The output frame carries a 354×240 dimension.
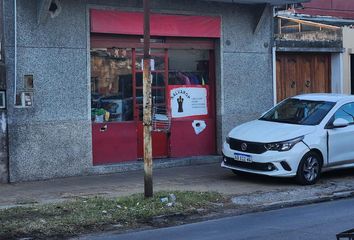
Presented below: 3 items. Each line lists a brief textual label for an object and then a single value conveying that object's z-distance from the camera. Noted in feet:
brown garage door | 52.70
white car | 36.27
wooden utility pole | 30.32
